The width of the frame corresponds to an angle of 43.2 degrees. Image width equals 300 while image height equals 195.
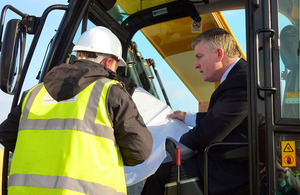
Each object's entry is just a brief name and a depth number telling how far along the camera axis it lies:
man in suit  2.18
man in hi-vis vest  1.93
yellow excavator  1.91
